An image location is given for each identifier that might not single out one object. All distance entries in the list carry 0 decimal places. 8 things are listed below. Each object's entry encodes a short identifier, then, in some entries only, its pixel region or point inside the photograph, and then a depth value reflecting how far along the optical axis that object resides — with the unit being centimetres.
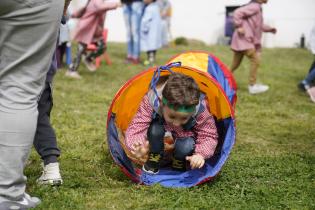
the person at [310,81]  645
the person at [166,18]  1473
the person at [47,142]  283
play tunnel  303
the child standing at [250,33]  679
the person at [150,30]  976
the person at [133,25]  1002
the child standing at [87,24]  752
